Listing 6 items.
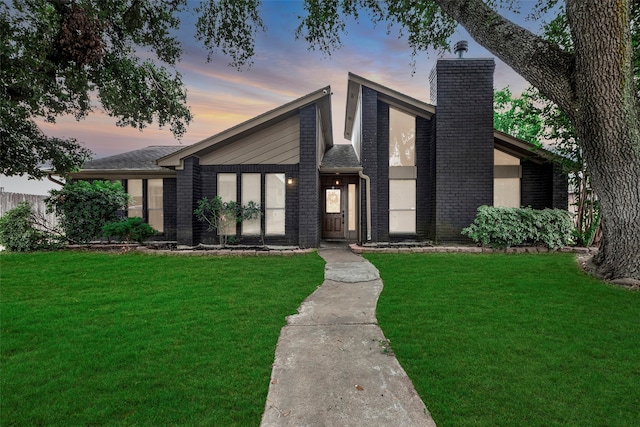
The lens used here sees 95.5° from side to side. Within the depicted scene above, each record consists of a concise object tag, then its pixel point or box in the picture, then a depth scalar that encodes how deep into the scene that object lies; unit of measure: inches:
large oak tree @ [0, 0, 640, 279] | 194.2
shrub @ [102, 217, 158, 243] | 358.0
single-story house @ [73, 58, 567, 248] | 371.2
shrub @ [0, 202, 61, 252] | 347.9
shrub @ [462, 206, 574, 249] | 330.0
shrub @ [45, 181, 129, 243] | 367.6
